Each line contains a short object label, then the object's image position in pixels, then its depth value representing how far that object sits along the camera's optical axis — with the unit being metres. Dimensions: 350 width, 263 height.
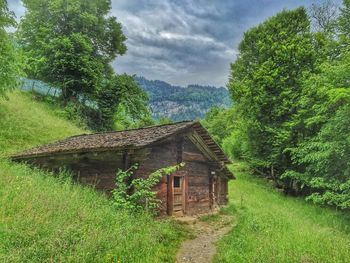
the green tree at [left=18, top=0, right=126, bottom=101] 32.78
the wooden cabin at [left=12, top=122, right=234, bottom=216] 14.32
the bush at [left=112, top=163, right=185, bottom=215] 12.09
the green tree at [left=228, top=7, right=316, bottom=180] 25.23
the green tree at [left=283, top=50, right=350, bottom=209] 17.66
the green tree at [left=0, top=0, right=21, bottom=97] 17.83
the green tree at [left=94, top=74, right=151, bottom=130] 35.56
